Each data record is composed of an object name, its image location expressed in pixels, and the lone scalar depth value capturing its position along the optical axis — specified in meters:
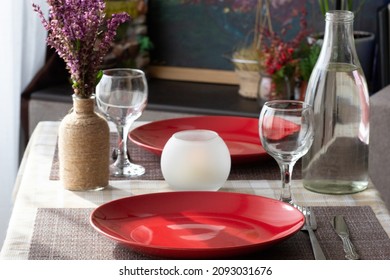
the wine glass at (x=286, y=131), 1.71
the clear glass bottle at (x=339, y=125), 1.87
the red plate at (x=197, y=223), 1.58
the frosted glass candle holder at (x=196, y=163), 1.82
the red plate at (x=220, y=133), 2.00
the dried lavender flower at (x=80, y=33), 1.76
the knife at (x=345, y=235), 1.60
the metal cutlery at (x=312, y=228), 1.59
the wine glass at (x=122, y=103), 1.92
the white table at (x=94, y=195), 1.74
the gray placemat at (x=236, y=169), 1.93
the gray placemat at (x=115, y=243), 1.61
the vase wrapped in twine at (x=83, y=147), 1.85
